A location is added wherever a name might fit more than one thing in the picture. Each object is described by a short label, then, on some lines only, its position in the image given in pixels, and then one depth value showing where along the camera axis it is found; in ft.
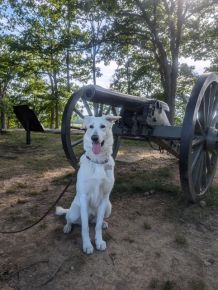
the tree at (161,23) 31.26
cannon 8.15
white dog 7.00
